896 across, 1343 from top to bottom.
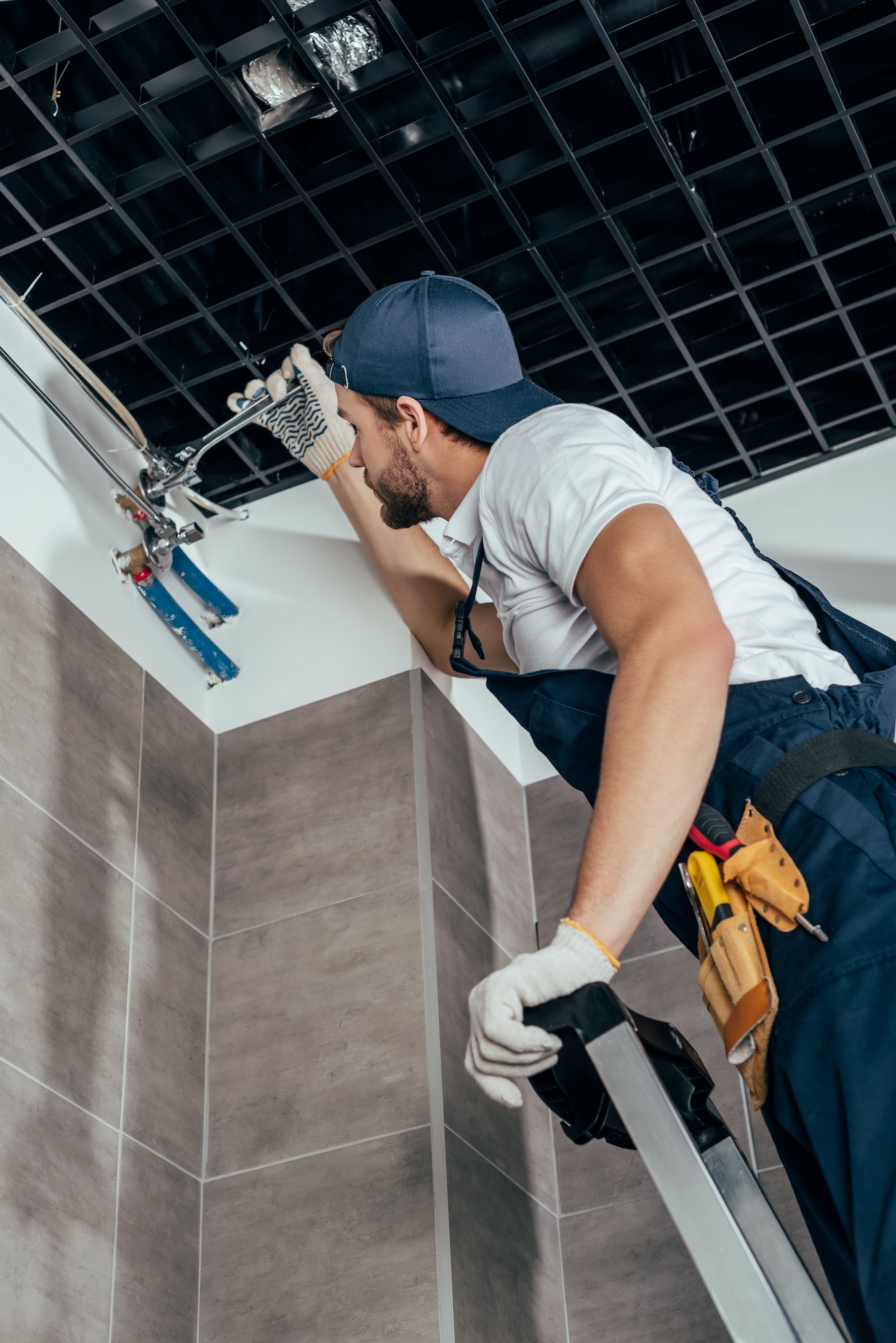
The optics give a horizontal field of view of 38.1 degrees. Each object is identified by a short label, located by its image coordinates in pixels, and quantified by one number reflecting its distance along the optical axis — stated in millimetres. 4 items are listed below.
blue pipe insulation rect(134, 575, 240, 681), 2365
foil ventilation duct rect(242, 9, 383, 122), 1972
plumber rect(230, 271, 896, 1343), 1103
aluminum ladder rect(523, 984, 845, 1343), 1029
